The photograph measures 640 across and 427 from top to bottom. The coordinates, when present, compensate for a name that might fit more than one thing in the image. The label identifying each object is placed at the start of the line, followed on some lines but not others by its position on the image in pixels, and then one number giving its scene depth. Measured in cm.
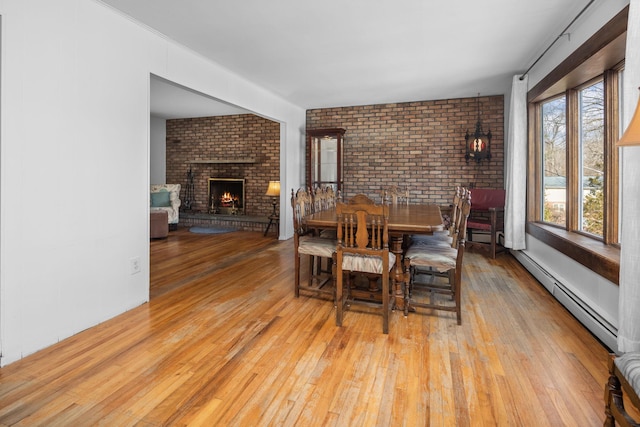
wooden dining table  253
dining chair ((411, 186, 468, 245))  288
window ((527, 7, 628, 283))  254
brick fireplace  723
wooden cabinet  611
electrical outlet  281
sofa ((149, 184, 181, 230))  673
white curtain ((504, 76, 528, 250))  427
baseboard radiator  216
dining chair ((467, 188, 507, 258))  502
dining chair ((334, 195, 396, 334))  238
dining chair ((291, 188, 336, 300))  296
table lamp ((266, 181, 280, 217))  643
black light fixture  552
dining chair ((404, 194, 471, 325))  251
